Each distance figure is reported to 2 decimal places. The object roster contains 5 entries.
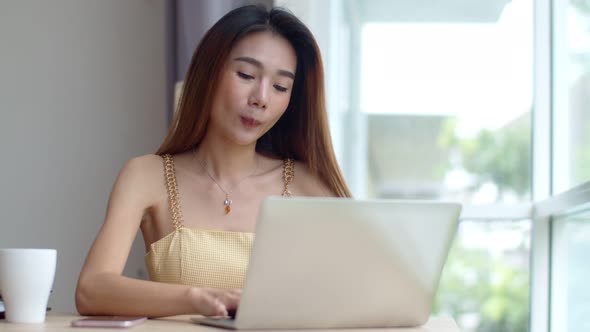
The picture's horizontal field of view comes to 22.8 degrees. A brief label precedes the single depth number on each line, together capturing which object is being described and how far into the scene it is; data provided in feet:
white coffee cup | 7.91
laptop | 7.25
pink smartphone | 7.66
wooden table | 7.62
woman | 10.07
